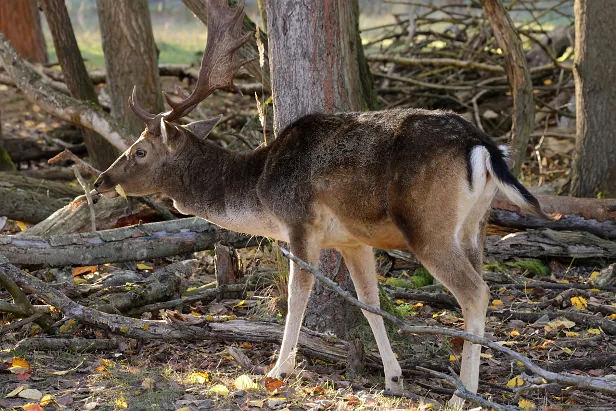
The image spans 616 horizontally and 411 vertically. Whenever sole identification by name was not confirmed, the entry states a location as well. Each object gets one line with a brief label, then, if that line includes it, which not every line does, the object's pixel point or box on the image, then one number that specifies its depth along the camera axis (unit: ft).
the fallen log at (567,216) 63.05
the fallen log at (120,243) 50.83
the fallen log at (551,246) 61.36
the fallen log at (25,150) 89.61
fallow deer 38.81
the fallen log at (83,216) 58.08
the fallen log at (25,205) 63.57
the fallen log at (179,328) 44.01
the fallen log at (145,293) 48.55
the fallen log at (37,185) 69.00
